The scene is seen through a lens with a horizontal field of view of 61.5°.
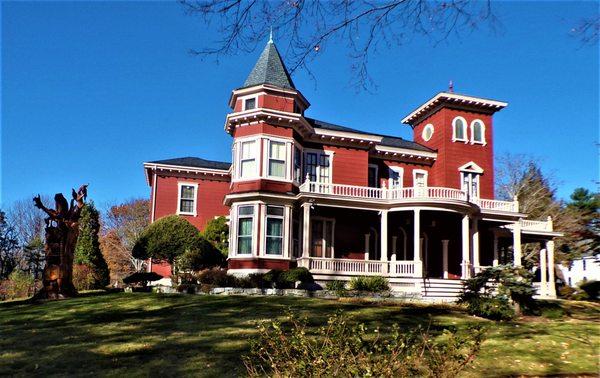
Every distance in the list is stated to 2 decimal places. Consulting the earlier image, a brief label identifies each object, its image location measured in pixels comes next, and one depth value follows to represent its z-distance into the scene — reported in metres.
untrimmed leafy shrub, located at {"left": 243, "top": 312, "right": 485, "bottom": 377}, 4.81
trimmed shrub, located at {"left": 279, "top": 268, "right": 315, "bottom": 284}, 20.47
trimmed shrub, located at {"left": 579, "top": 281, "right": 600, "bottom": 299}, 28.05
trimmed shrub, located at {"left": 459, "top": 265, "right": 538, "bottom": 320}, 15.80
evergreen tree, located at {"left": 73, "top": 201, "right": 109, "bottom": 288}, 26.34
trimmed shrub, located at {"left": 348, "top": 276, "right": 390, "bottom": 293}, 20.67
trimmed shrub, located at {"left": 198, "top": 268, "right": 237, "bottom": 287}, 20.53
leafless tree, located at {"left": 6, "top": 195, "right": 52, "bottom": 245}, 52.38
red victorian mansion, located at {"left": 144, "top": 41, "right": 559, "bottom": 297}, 22.75
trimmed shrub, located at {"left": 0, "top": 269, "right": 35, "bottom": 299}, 26.91
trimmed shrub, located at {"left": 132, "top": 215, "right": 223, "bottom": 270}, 23.64
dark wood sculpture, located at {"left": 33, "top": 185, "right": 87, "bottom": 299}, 19.38
